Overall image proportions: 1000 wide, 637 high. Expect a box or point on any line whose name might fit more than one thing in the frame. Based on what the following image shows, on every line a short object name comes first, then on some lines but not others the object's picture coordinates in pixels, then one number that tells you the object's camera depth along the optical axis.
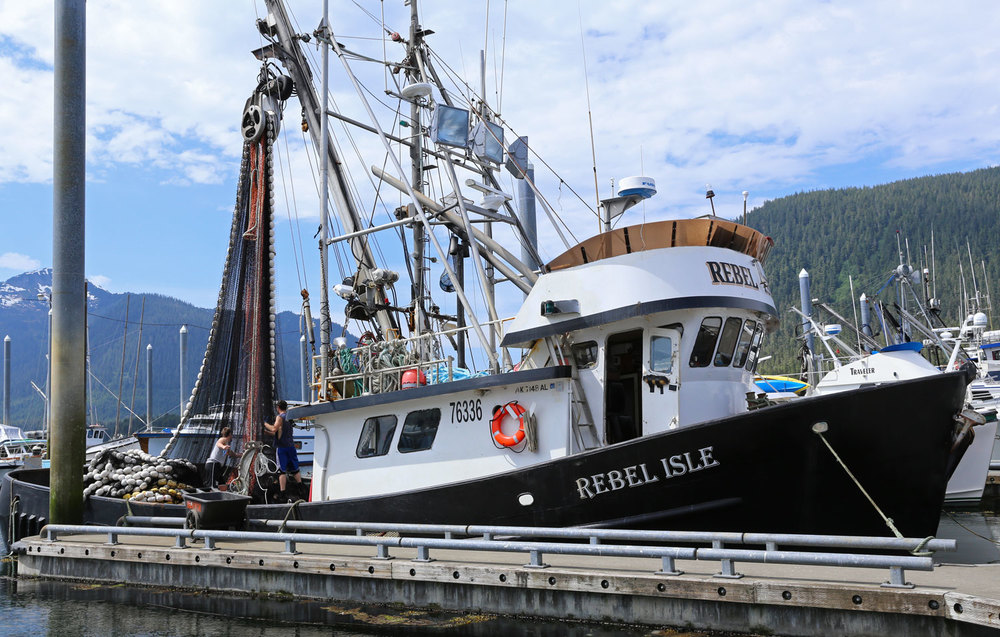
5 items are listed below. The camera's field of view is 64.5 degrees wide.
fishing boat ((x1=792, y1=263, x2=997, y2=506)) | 18.45
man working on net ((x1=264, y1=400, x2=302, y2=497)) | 13.05
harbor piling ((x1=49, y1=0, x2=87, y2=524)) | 11.85
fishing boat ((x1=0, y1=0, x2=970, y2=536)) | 8.66
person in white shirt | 13.83
